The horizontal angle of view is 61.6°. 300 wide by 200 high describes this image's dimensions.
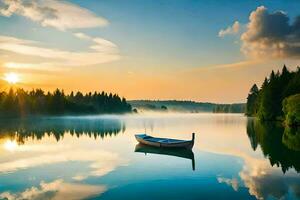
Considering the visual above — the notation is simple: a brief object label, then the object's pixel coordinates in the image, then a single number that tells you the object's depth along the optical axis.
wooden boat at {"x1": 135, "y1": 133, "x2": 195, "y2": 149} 29.82
